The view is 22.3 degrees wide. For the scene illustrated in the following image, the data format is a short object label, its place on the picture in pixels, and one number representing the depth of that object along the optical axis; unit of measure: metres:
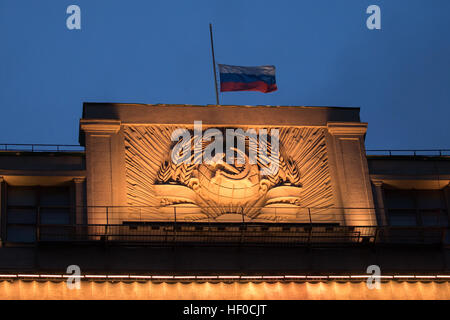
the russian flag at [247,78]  42.44
